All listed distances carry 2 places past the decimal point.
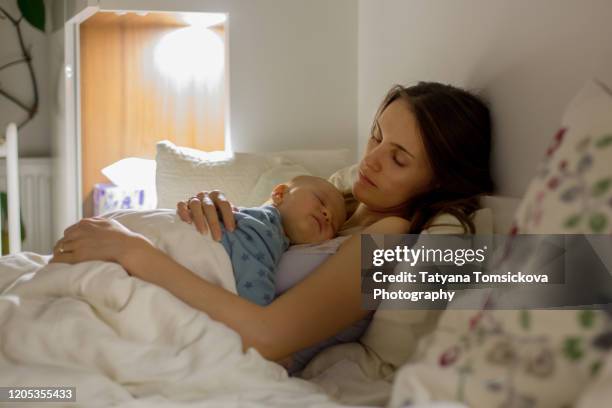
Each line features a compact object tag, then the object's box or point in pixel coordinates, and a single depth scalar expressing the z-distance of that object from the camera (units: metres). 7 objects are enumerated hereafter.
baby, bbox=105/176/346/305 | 1.43
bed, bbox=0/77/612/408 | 0.87
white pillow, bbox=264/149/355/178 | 2.80
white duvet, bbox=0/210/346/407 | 1.11
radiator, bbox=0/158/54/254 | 3.82
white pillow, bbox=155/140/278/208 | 2.66
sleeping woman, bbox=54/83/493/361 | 1.33
